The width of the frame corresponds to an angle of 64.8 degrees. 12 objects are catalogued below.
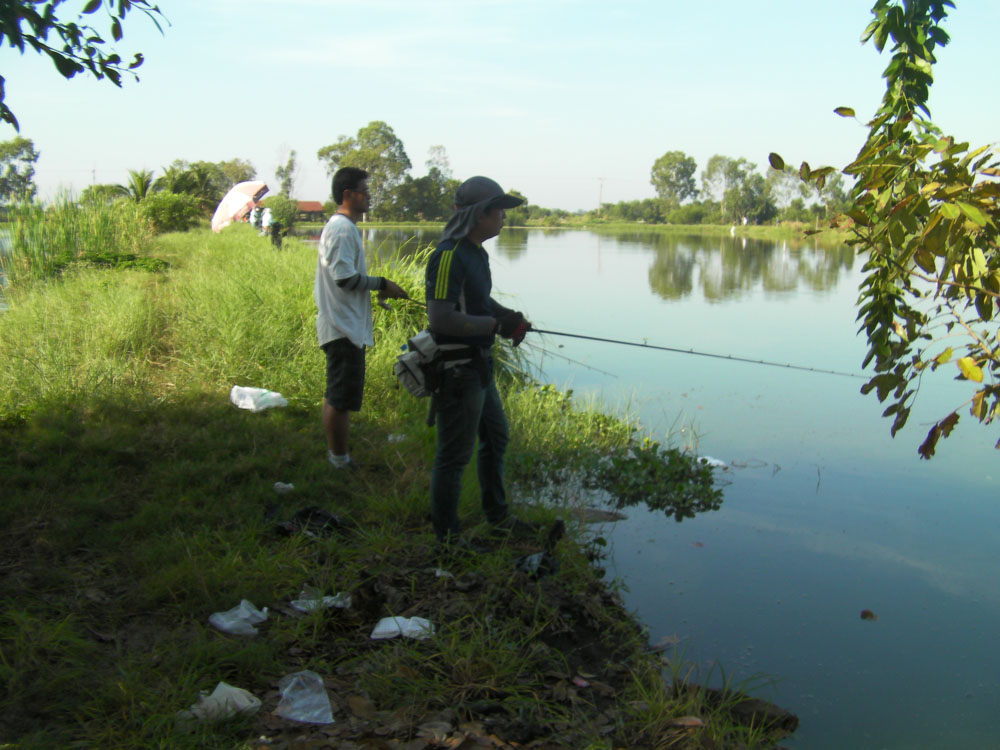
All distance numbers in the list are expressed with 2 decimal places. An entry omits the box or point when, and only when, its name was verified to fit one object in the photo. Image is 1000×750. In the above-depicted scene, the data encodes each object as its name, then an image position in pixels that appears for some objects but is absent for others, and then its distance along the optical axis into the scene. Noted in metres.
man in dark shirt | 3.23
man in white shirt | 4.20
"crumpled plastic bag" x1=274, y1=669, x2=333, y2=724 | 2.37
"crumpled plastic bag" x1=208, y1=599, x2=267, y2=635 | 2.86
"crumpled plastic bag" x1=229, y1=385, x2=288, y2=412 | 5.51
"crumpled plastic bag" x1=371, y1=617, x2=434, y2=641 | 2.86
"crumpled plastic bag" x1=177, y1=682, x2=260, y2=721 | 2.30
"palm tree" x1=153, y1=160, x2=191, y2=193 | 30.14
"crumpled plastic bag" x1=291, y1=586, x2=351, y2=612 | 3.01
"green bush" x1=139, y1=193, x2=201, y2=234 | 23.27
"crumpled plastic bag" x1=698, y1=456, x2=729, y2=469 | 6.04
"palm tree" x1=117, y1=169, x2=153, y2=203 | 26.22
